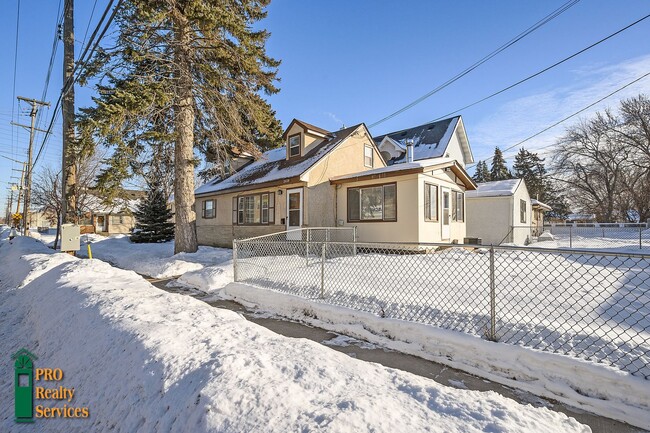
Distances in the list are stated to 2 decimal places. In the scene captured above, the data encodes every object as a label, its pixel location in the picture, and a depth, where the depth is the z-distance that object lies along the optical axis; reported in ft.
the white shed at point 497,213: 55.36
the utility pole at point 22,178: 125.39
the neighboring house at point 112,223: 132.36
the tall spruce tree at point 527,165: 158.87
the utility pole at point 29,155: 77.21
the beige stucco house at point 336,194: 34.78
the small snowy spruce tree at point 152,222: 64.54
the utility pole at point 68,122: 37.63
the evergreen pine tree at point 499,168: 152.46
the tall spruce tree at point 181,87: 30.45
